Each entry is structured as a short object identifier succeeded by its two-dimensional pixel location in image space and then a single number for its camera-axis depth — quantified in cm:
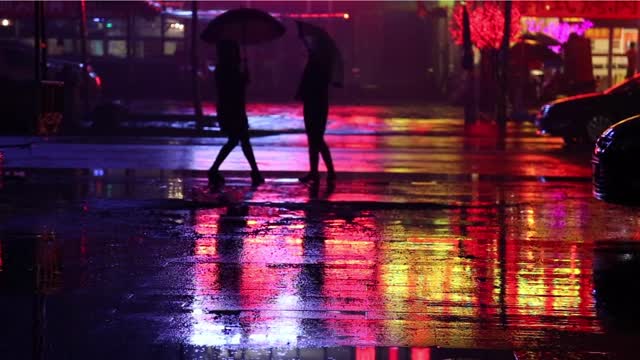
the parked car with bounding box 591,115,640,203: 984
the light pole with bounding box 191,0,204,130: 2550
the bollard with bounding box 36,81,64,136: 1741
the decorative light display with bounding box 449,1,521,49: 2869
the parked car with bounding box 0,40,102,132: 2145
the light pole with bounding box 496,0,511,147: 2408
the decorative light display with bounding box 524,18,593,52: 3566
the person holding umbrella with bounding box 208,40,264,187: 1418
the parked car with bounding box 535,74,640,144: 2023
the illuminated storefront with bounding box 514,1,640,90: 3161
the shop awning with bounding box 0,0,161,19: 3114
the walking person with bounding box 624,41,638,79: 3345
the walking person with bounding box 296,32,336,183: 1455
